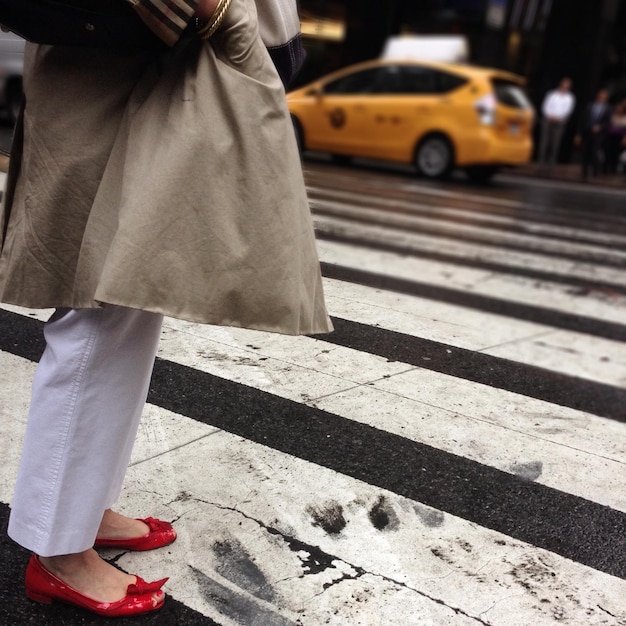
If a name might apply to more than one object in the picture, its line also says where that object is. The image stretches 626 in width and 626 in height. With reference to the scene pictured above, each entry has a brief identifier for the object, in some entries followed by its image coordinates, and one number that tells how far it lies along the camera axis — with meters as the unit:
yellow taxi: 12.77
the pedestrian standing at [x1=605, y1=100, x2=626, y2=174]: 18.12
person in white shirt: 16.75
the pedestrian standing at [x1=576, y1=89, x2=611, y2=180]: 16.75
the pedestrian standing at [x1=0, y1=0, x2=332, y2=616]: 1.60
